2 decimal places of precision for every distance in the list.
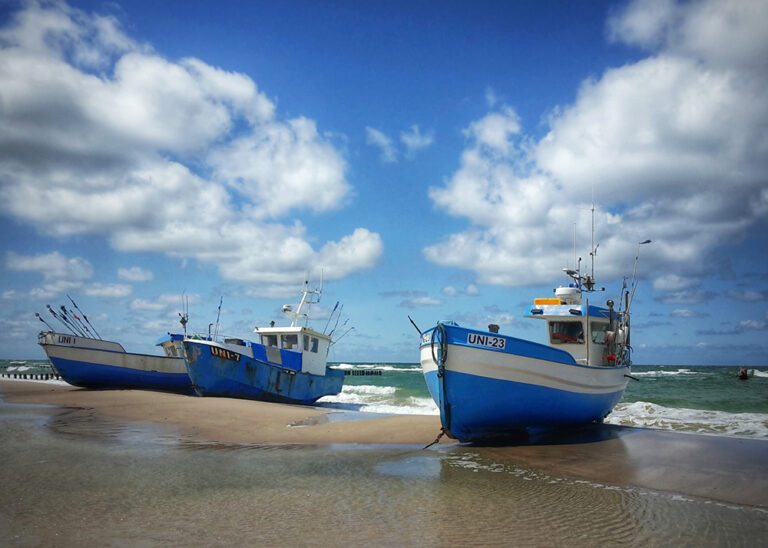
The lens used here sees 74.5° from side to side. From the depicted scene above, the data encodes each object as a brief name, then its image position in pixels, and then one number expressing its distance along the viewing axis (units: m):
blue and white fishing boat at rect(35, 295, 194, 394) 26.39
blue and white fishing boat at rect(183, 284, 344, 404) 22.33
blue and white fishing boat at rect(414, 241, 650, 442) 11.01
